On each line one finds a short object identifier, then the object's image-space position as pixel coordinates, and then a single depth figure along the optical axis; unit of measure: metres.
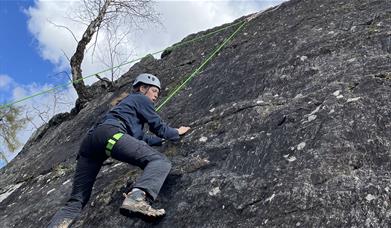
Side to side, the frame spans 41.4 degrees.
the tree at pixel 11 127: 21.57
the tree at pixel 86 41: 13.02
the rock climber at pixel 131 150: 5.51
